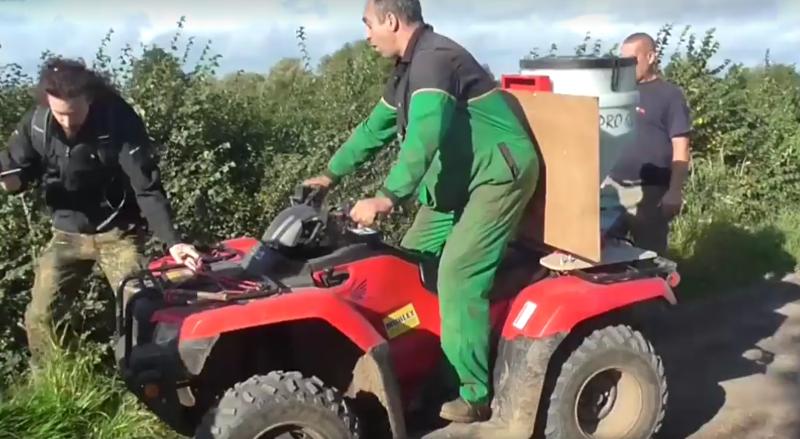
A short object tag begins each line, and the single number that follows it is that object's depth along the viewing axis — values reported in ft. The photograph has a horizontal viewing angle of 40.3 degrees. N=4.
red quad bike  13.85
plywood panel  15.58
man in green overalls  15.47
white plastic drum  17.63
